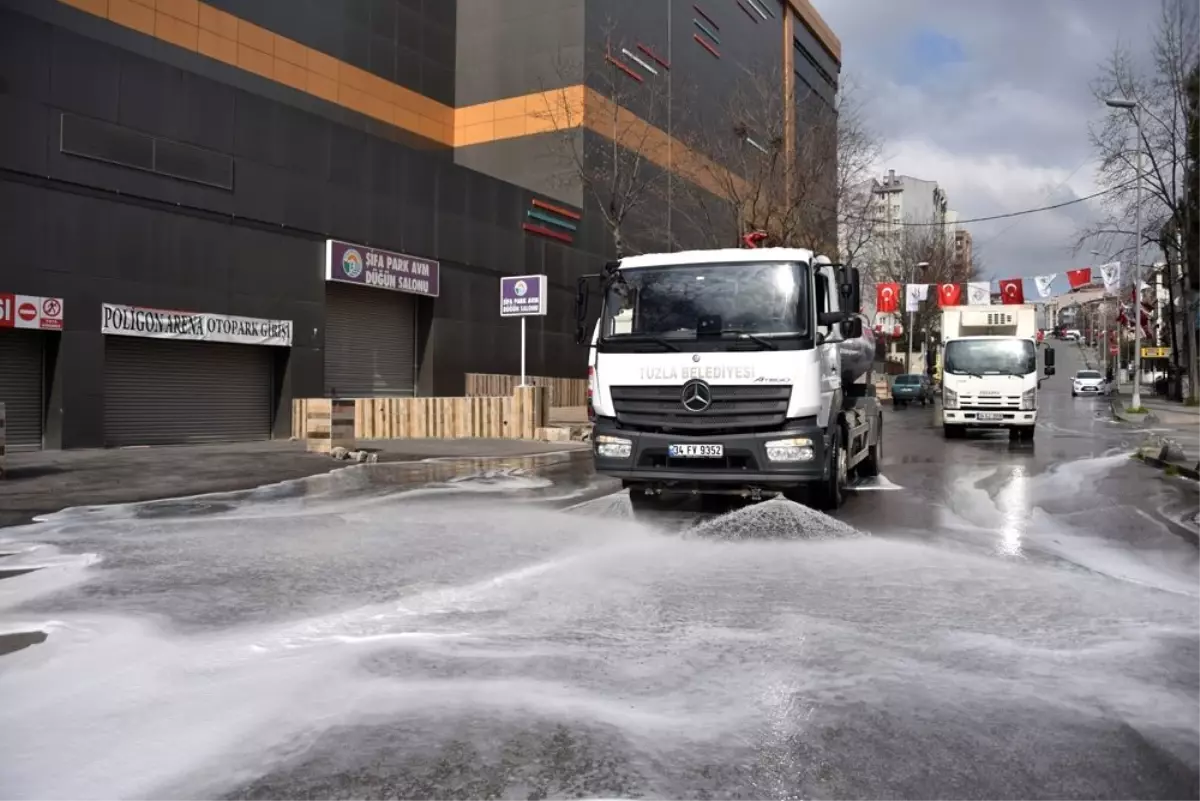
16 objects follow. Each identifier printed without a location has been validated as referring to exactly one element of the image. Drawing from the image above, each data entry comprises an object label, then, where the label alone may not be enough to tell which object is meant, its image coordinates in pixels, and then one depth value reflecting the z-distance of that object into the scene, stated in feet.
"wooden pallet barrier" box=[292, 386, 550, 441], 69.72
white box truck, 65.51
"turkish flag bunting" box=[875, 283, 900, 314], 135.85
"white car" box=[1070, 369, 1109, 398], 201.36
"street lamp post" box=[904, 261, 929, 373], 178.79
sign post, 71.00
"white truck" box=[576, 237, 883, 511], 27.48
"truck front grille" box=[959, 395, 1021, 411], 65.31
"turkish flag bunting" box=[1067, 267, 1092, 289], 115.34
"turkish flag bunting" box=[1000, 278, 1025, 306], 121.70
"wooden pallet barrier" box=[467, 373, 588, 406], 90.84
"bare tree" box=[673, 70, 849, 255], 97.81
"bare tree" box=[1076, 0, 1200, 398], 111.65
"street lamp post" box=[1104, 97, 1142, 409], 110.93
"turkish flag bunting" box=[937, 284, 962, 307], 133.59
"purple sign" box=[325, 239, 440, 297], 73.61
